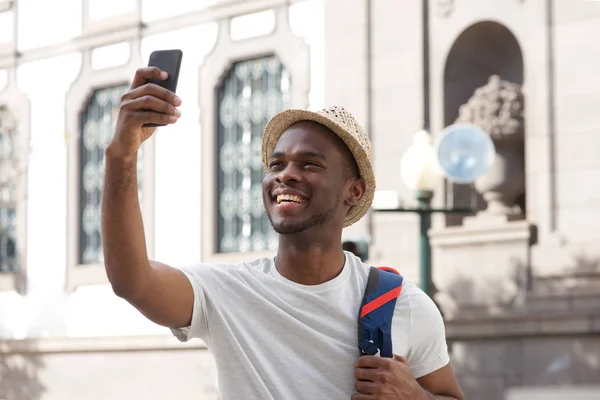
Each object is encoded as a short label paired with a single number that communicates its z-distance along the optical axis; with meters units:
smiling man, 3.06
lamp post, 10.83
